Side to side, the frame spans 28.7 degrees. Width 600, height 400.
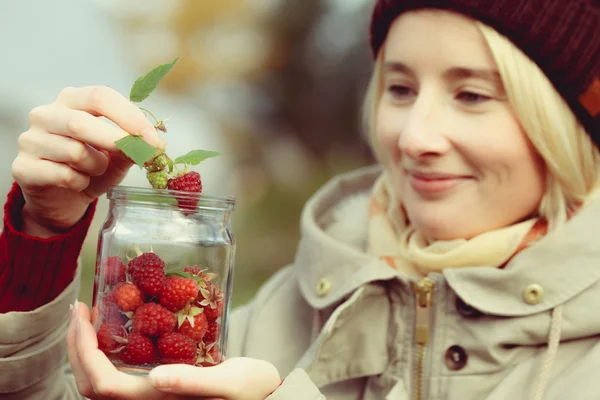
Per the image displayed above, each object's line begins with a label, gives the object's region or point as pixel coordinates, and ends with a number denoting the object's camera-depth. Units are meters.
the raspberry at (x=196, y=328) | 0.64
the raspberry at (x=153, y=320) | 0.63
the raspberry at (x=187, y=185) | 0.65
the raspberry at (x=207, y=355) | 0.65
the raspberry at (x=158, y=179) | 0.65
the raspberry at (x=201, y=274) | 0.66
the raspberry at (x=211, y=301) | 0.65
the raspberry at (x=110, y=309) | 0.65
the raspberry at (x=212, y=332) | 0.66
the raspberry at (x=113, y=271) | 0.65
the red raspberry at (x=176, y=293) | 0.63
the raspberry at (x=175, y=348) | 0.63
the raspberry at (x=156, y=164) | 0.65
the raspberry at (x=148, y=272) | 0.63
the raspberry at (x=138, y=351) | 0.63
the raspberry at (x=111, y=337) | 0.64
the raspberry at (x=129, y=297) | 0.63
